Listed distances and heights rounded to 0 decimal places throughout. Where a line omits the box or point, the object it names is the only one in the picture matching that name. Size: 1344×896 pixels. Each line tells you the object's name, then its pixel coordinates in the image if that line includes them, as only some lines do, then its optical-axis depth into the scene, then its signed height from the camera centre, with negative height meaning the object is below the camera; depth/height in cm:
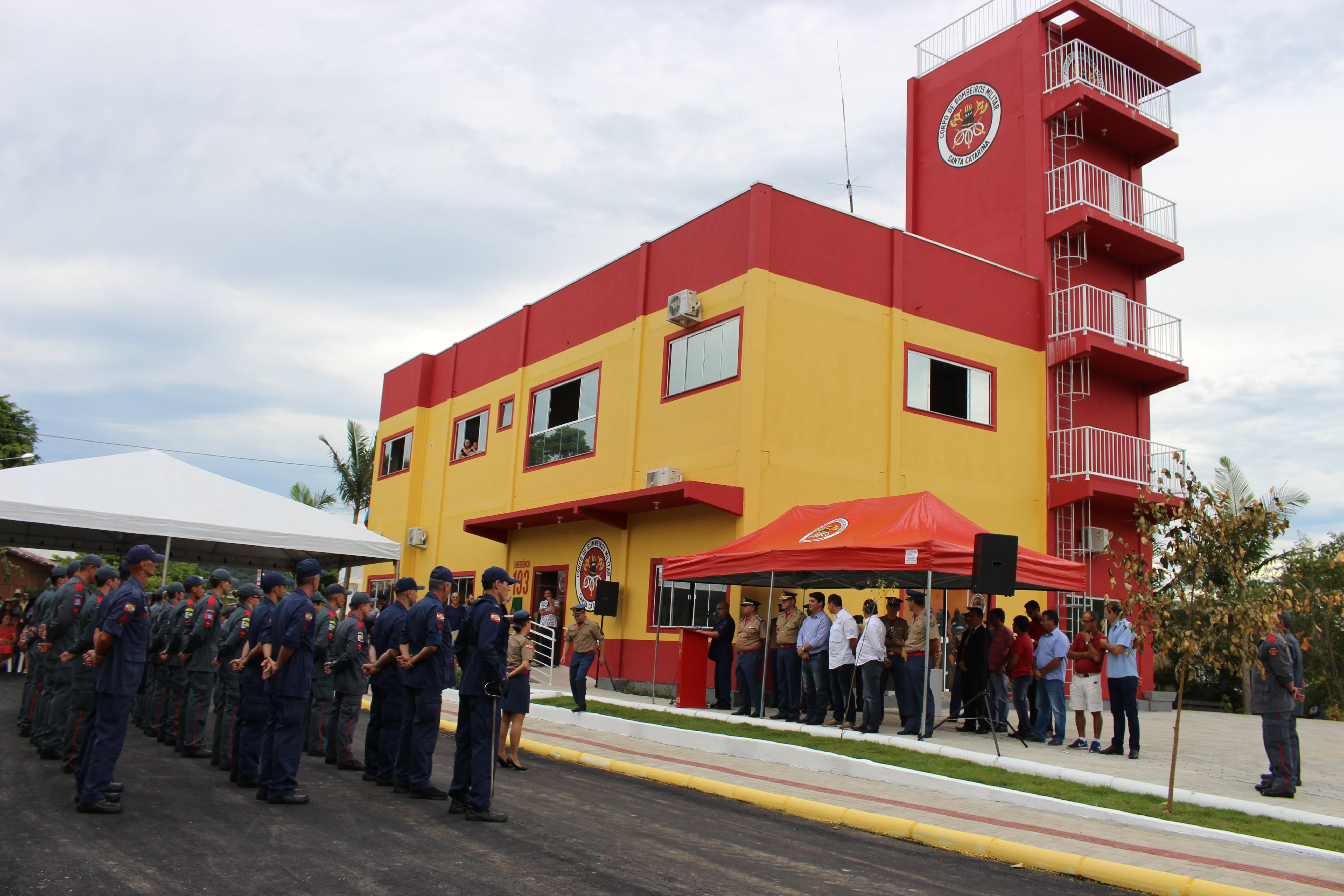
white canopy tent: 1387 +100
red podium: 1527 -92
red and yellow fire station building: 1794 +554
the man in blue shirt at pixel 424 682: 798 -72
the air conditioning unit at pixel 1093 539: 2095 +212
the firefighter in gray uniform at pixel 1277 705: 909 -54
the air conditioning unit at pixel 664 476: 1797 +249
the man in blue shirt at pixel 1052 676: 1235 -55
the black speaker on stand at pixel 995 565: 1044 +71
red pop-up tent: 1155 +87
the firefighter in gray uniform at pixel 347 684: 965 -94
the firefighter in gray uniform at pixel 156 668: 1105 -107
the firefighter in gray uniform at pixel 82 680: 768 -89
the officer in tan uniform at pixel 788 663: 1392 -66
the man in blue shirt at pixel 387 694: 870 -93
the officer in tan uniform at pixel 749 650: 1430 -53
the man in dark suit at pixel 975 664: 1244 -46
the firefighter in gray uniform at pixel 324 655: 978 -68
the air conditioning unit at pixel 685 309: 1872 +586
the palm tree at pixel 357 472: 4362 +537
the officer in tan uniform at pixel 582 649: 1442 -68
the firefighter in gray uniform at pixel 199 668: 998 -91
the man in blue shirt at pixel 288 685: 750 -80
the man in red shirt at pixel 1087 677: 1200 -52
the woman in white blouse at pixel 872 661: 1212 -48
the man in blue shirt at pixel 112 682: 689 -77
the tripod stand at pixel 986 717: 1065 -105
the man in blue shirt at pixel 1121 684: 1138 -55
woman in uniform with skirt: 983 -96
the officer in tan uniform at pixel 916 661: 1220 -46
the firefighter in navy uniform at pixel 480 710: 714 -86
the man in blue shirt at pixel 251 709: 805 -104
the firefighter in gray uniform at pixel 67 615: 880 -39
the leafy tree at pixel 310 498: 4925 +469
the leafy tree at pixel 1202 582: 800 +51
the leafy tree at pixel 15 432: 4088 +601
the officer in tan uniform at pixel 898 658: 1240 -45
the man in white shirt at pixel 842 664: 1267 -57
